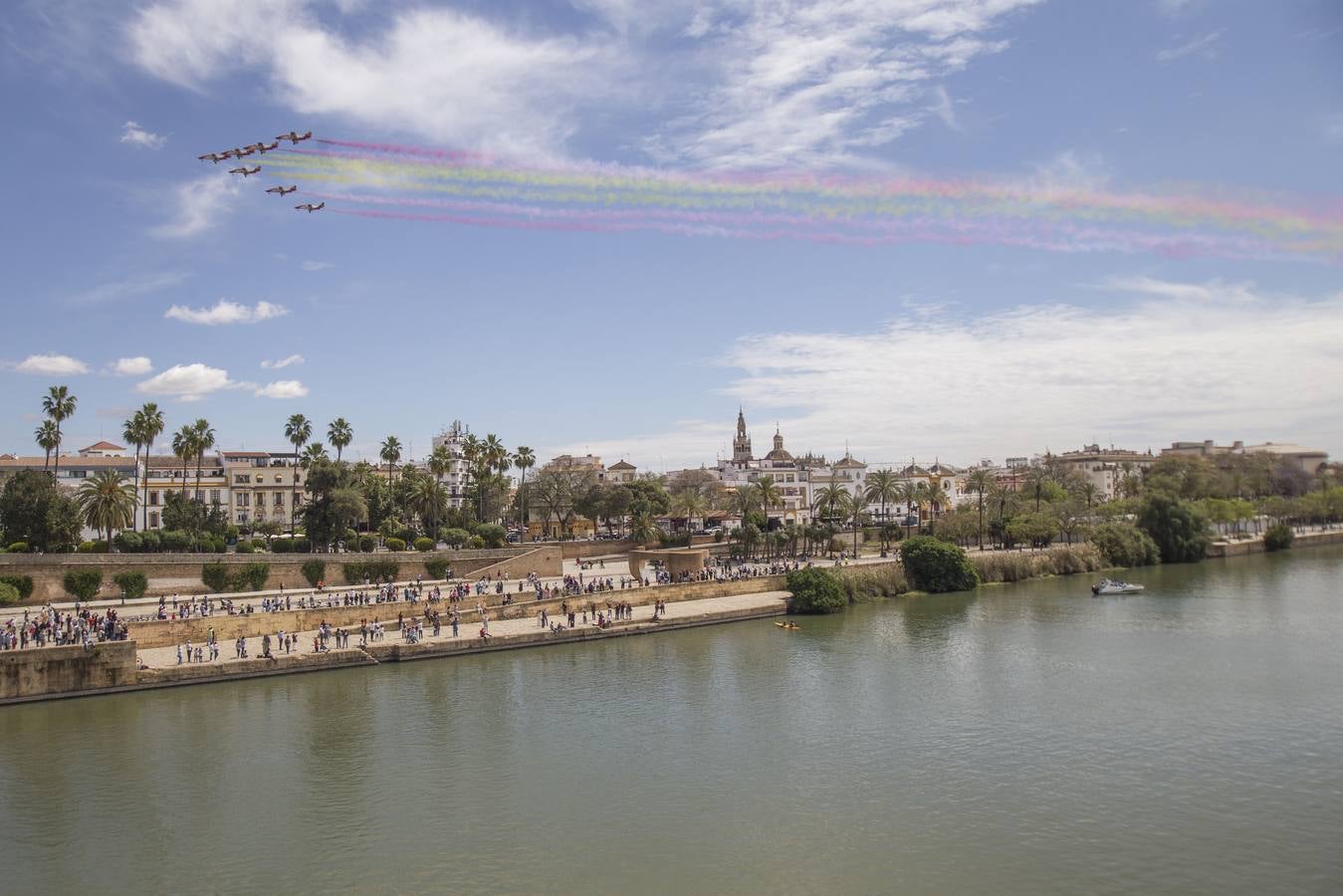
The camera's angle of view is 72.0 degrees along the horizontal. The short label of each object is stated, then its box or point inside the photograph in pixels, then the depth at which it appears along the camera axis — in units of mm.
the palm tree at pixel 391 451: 80125
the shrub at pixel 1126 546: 78375
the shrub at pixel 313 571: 55094
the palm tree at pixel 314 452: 75312
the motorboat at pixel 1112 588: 61906
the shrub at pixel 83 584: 47844
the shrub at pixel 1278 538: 94250
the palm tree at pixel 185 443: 68250
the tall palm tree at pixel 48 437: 63844
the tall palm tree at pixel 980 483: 83000
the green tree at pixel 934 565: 65938
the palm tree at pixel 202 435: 68750
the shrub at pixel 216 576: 51688
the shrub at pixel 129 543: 58844
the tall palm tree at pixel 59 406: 63312
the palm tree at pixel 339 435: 77625
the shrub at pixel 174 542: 59875
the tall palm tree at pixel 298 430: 77875
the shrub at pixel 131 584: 49312
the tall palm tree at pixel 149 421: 64562
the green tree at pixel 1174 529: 80938
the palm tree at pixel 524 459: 88750
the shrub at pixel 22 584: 46469
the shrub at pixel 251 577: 52844
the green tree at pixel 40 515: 54438
